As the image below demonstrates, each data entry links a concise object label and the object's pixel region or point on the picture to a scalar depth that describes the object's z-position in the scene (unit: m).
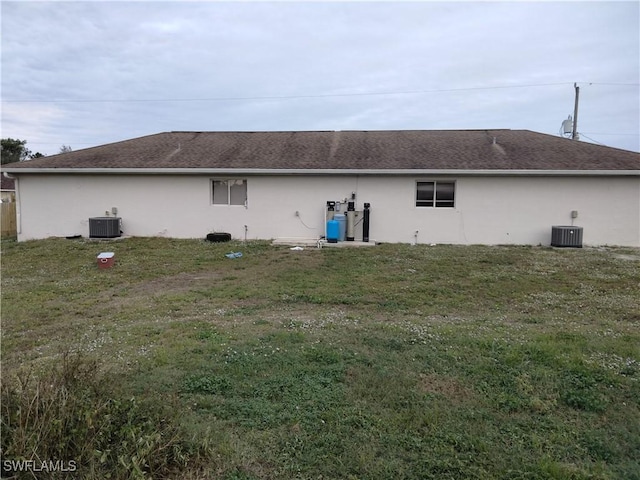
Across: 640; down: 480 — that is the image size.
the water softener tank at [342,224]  11.70
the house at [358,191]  11.41
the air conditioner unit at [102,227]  12.15
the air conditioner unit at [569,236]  11.00
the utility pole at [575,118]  22.76
